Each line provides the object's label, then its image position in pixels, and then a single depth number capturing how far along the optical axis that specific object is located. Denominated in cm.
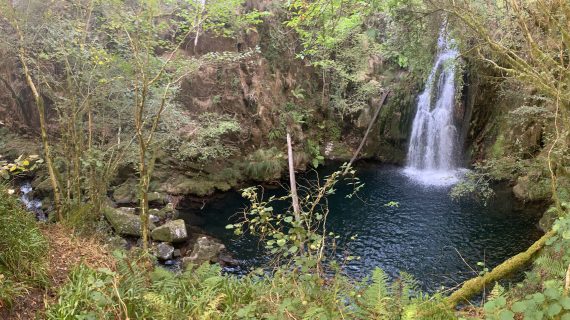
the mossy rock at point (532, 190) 1288
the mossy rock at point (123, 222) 1216
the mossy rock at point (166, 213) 1426
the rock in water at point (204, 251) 1111
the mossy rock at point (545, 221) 1187
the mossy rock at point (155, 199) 1538
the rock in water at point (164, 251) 1131
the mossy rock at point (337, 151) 2223
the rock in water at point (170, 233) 1221
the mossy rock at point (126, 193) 1508
